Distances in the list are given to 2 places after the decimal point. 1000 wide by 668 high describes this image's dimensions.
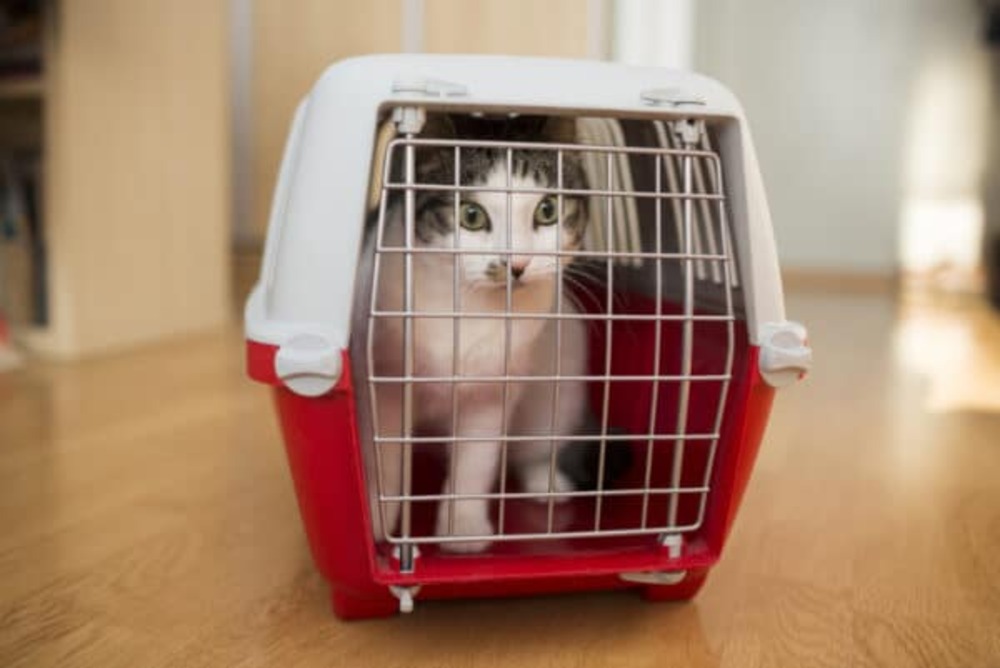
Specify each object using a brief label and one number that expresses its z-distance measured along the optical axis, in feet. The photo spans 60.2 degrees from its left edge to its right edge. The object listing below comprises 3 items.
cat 2.78
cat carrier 2.25
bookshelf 6.29
